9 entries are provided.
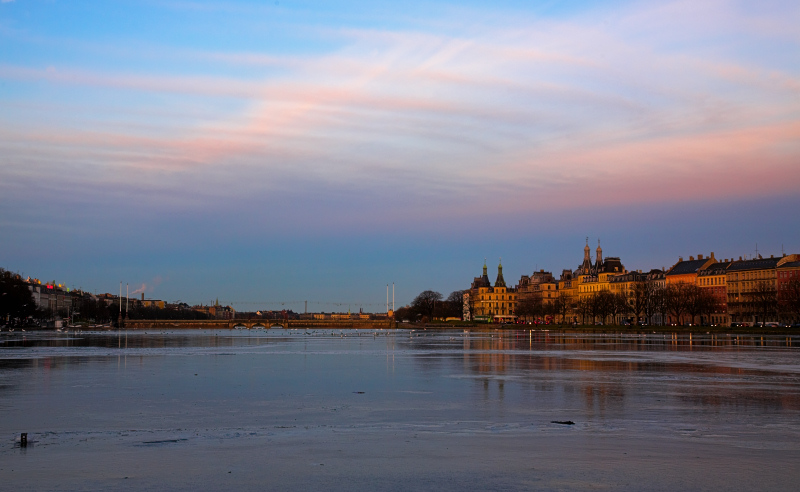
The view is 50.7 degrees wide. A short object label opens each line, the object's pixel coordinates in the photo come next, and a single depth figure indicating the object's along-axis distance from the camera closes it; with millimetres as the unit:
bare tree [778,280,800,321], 124781
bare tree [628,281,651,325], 162500
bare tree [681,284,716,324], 149750
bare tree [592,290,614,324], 167500
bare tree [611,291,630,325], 173500
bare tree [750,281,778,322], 144000
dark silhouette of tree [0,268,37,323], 129375
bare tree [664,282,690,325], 152000
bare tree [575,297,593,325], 187800
